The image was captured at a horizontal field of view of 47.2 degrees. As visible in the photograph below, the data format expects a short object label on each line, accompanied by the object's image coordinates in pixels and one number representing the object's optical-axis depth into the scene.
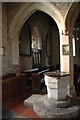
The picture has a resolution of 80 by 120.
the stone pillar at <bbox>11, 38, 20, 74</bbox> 3.60
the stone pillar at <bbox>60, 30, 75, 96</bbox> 3.01
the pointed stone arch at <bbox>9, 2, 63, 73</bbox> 3.06
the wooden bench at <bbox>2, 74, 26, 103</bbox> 2.86
